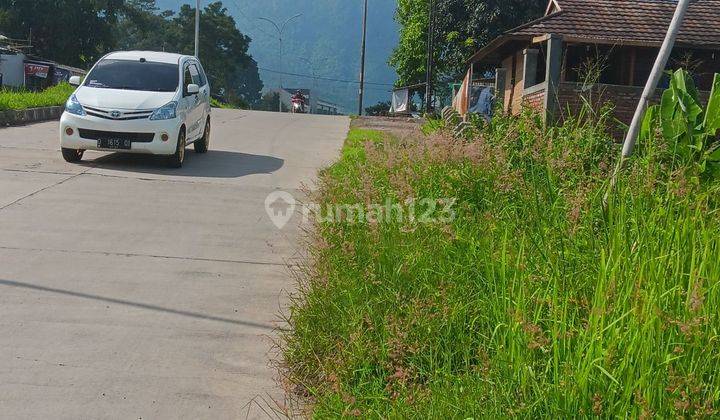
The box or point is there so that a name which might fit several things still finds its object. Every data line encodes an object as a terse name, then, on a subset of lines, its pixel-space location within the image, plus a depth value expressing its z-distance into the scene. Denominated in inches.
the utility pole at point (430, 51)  1739.4
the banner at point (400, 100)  2000.5
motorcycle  1910.7
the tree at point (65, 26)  2183.8
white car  504.4
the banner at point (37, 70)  1908.2
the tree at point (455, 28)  1768.0
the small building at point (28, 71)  1908.2
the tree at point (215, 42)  3090.6
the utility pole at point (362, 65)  2156.6
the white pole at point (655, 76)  250.5
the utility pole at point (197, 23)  1776.6
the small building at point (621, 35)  926.4
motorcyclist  1916.8
